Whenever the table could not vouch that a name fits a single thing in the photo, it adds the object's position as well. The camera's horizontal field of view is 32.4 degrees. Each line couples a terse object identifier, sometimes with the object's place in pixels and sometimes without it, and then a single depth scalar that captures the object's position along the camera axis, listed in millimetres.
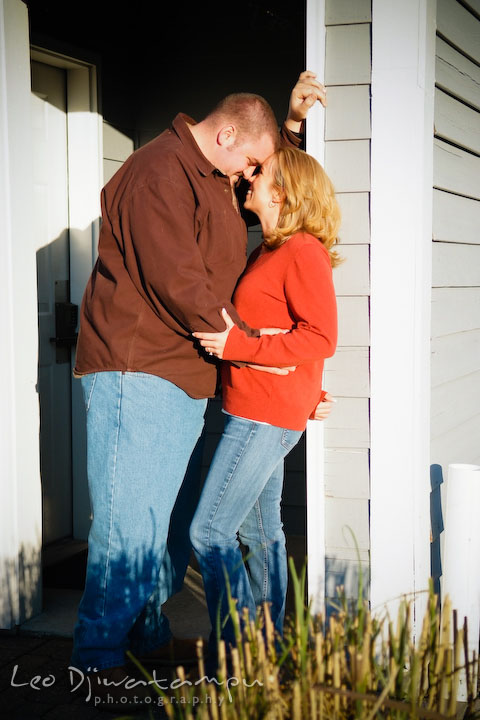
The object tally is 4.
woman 2410
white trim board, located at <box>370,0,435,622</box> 2615
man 2521
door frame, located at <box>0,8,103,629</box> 3100
